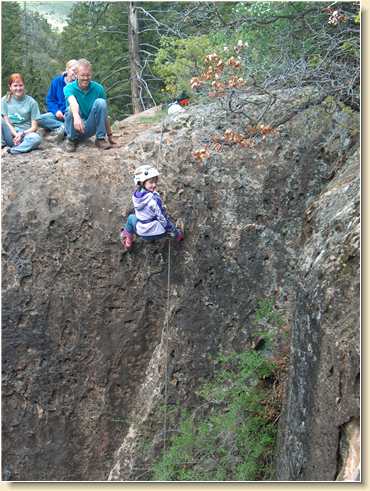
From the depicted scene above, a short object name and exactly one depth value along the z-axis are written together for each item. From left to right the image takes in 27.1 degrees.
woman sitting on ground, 9.54
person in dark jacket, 9.82
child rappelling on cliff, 8.28
